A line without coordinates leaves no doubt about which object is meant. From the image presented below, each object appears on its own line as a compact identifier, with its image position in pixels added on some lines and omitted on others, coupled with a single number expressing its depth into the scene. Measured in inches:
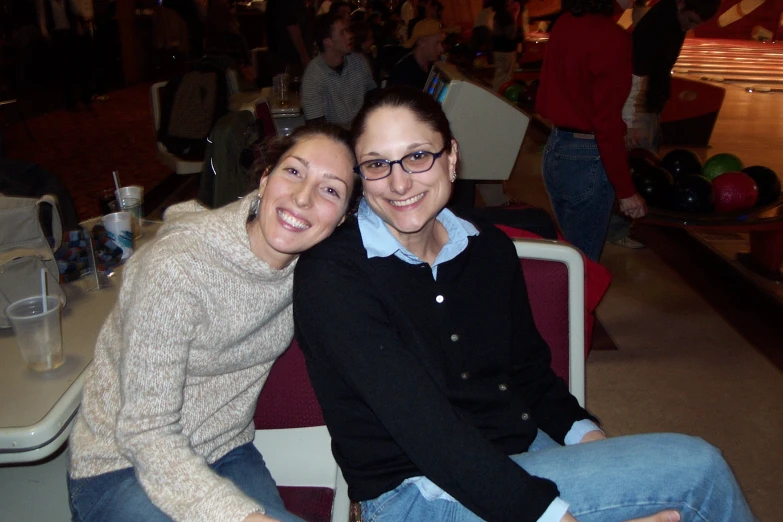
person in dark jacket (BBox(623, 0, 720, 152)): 129.7
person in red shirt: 88.1
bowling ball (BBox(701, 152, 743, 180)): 170.1
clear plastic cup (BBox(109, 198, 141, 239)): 76.5
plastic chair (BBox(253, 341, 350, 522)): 59.9
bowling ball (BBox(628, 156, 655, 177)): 158.1
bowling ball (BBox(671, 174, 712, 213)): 146.6
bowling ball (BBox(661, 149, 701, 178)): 169.3
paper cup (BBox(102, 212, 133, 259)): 68.9
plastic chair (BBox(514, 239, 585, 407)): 57.4
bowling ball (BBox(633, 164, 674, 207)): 150.3
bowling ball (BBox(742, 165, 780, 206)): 153.2
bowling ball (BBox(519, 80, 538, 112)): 293.6
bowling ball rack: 135.9
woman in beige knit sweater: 42.9
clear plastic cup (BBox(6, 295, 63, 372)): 48.8
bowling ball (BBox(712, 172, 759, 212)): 149.1
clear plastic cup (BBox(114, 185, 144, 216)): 79.8
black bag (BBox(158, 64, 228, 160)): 149.8
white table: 43.4
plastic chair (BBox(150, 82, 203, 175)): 152.5
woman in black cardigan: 43.0
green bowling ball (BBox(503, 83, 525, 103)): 309.6
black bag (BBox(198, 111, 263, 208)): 112.6
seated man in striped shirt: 150.4
